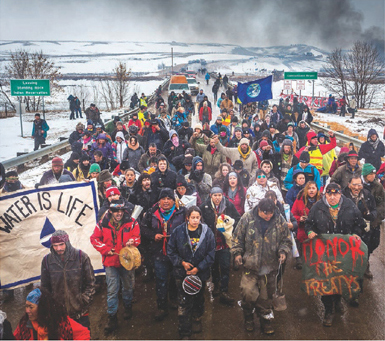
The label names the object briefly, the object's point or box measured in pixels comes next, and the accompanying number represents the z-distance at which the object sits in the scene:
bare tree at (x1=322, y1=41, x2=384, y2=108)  34.41
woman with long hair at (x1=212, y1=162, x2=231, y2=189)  6.88
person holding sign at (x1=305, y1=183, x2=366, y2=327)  4.80
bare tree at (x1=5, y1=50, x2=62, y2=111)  32.84
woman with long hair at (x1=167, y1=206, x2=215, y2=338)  4.54
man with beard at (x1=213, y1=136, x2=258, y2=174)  8.07
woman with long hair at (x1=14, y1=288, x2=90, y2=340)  3.15
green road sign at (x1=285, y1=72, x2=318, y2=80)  20.86
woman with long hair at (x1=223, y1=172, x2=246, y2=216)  6.29
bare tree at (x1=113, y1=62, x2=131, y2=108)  38.75
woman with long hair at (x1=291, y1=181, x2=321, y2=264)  5.54
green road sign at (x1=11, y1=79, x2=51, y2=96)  19.22
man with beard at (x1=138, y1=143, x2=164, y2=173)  8.09
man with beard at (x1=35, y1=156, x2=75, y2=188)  6.69
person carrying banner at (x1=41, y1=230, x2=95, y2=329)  4.02
